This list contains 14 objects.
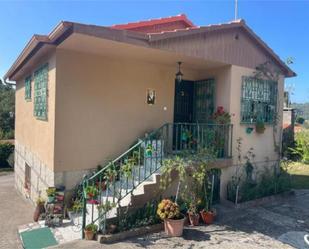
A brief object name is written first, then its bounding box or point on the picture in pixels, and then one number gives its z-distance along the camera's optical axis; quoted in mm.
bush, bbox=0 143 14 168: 20062
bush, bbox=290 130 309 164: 15366
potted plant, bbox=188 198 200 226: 6273
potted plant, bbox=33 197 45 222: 6758
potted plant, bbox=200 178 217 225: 6414
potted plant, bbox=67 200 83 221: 6316
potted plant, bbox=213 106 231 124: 7977
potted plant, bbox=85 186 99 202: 5645
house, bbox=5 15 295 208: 6578
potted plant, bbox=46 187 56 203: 6251
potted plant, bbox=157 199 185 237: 5652
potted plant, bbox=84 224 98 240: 5340
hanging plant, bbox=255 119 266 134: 8789
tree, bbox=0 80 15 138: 28438
